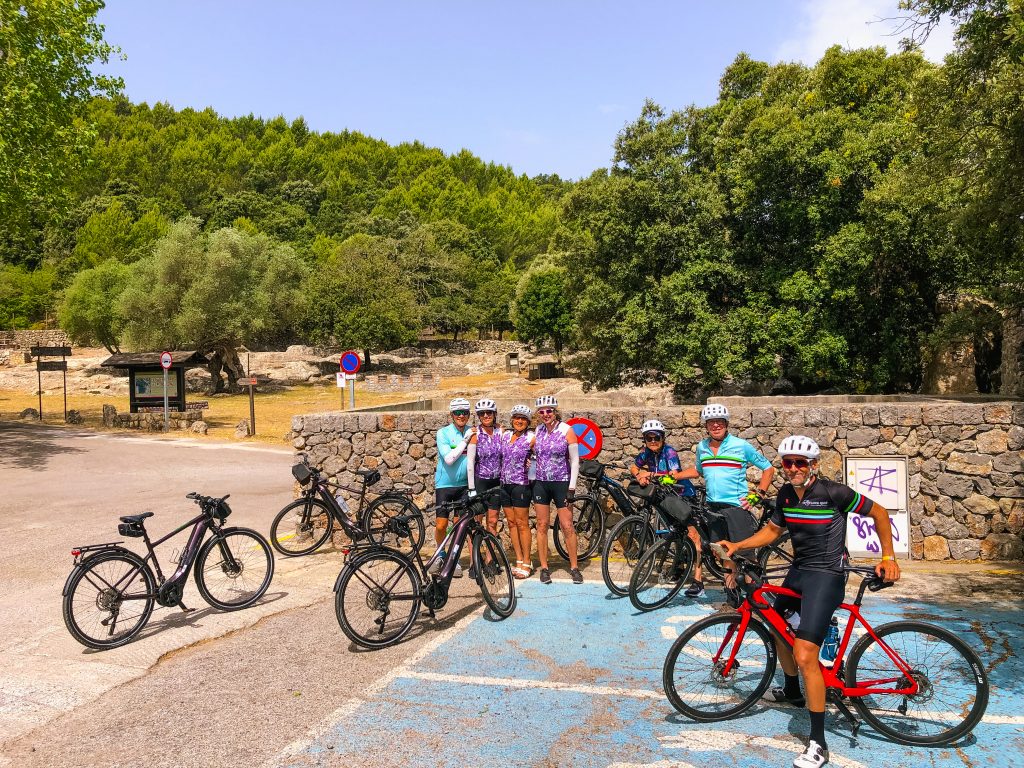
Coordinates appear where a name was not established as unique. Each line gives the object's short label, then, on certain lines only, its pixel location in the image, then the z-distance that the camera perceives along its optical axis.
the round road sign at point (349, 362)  15.82
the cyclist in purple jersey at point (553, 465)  7.42
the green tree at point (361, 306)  55.84
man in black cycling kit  3.92
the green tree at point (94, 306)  53.34
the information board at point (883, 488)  8.48
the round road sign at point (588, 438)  8.71
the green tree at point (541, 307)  57.75
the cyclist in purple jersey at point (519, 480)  7.45
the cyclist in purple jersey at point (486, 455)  7.45
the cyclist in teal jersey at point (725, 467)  6.51
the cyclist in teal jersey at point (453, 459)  7.47
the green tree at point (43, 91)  18.69
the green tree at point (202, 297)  43.44
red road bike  4.09
